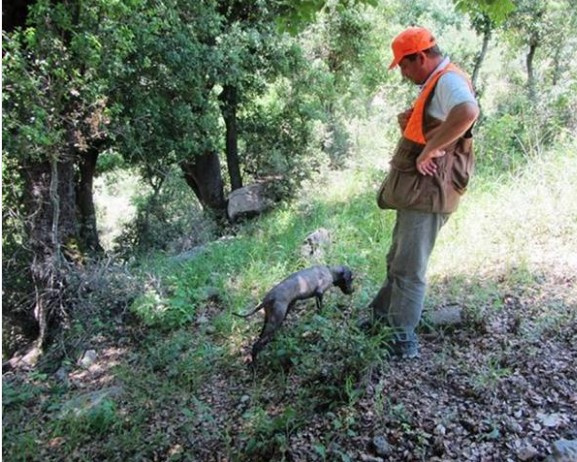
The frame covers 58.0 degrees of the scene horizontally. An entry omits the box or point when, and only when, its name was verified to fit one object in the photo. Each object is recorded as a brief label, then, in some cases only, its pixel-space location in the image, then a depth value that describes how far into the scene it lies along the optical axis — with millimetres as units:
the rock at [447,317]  3342
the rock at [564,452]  2037
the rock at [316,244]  5164
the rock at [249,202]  9320
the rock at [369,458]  2289
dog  3383
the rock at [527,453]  2170
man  2492
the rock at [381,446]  2318
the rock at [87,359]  4262
